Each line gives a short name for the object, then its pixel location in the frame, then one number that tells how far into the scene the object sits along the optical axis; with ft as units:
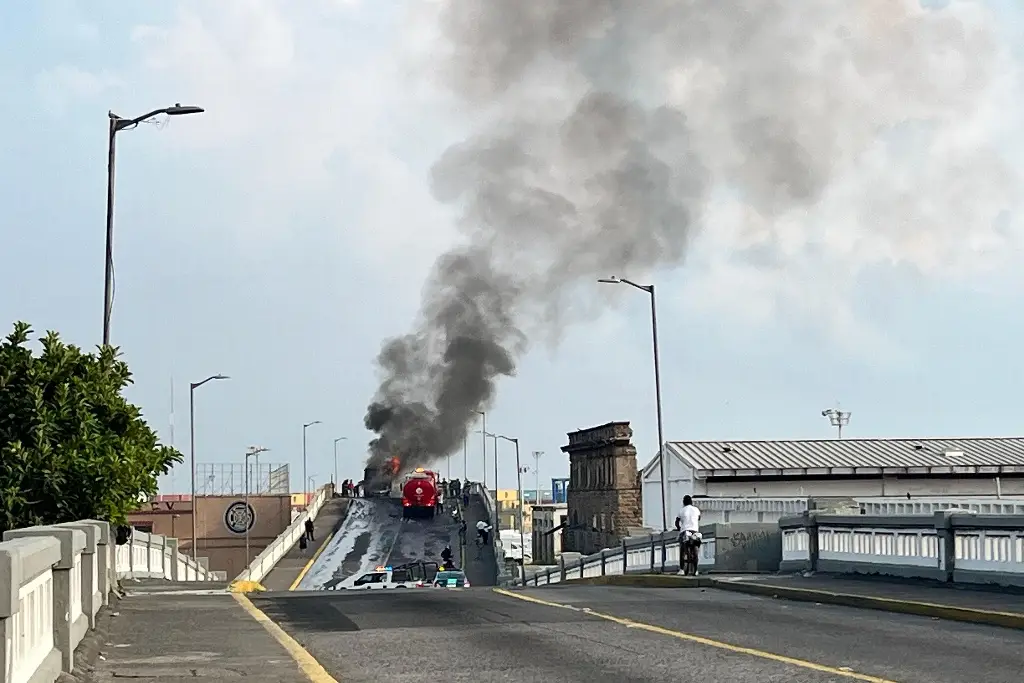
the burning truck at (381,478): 406.21
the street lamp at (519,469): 338.95
